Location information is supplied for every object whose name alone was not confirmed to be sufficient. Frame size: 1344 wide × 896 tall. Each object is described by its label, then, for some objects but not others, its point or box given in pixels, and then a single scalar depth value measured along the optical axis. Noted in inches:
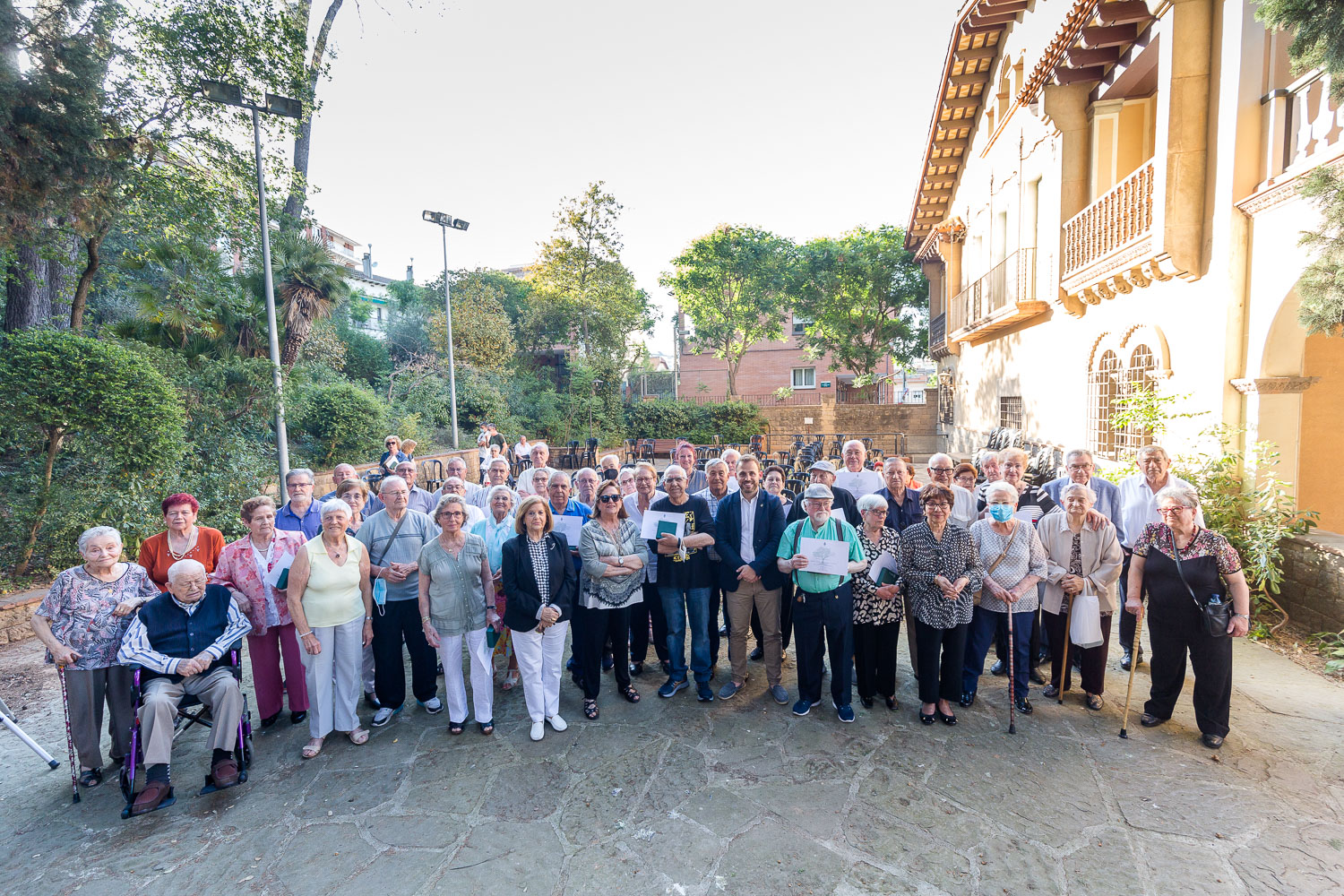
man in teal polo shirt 178.9
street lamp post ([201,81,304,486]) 366.9
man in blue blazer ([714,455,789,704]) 193.8
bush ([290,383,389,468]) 609.3
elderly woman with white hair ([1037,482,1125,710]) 181.8
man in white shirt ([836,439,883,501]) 253.6
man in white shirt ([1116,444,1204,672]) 207.5
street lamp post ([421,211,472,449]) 738.8
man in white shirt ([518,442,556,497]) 307.6
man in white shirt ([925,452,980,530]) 219.5
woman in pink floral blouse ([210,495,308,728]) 178.2
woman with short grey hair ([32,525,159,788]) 154.8
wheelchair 149.0
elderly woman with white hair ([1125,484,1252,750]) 162.4
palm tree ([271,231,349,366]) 570.6
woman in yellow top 169.3
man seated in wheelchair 150.6
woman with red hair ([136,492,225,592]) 178.1
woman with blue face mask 181.2
